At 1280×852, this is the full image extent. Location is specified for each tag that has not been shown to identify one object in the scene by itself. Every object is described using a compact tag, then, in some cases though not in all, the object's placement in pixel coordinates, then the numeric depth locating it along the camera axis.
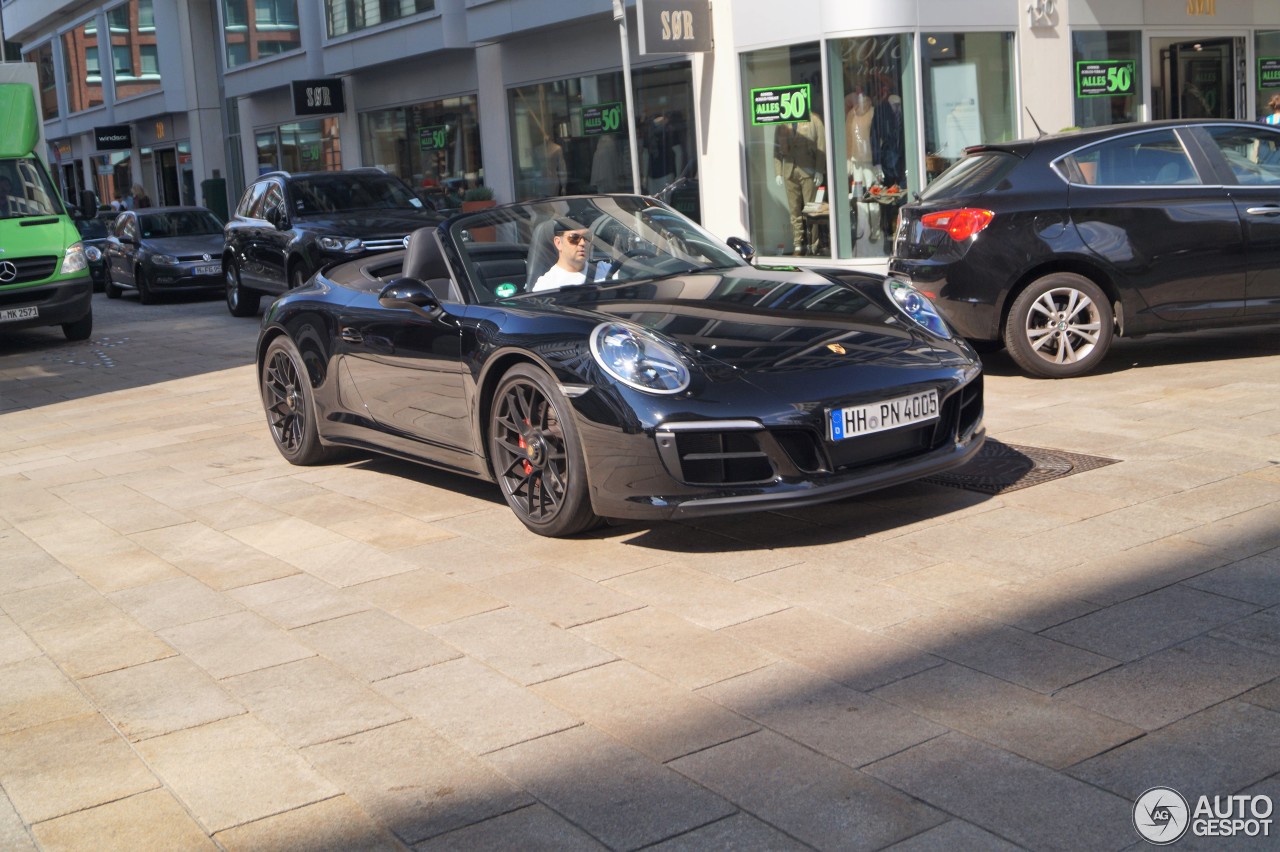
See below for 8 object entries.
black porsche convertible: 5.25
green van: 15.88
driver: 6.50
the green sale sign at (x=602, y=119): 20.95
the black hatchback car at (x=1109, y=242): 8.88
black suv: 15.47
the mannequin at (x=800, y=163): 17.19
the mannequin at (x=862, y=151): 16.70
